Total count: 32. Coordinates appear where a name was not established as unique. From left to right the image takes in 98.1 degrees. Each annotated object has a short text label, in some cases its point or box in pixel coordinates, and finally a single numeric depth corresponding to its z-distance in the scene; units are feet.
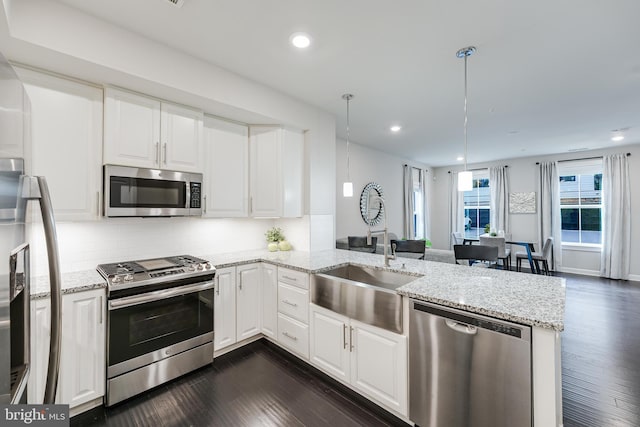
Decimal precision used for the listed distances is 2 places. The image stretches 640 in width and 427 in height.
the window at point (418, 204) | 25.35
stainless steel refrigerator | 2.12
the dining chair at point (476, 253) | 11.02
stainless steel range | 6.65
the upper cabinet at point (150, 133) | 7.30
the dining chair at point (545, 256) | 17.79
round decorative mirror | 18.93
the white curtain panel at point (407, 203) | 22.81
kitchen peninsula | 4.37
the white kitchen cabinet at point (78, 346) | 5.75
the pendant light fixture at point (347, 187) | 10.44
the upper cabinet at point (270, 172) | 10.63
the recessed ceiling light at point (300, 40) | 6.93
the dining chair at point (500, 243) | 18.29
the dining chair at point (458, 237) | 24.50
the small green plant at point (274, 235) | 11.91
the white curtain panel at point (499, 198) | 23.35
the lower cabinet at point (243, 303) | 8.72
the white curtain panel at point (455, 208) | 26.21
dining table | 17.79
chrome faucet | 7.82
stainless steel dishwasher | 4.55
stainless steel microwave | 7.25
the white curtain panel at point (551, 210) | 21.24
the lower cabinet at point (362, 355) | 6.08
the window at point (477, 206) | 25.08
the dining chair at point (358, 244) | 14.52
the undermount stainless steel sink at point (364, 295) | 6.22
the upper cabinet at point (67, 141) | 6.43
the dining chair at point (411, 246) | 11.84
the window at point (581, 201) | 20.20
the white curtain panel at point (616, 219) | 18.71
